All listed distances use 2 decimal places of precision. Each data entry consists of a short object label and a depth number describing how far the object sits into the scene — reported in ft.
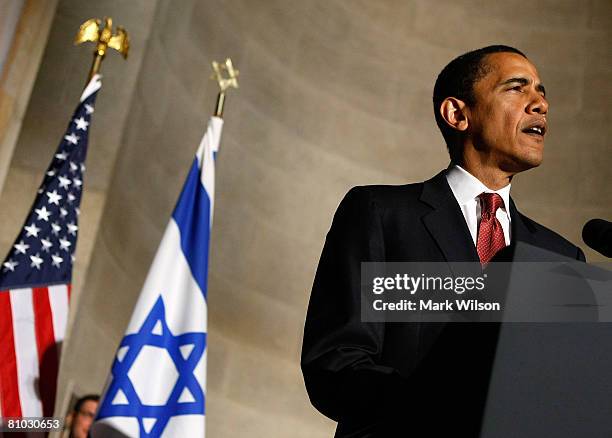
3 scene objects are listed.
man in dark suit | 3.46
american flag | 12.62
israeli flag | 12.46
